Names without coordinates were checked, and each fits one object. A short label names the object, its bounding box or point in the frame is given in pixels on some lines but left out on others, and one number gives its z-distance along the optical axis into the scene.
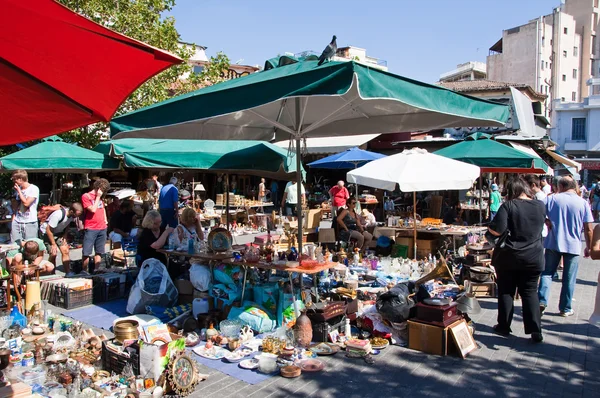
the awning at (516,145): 19.31
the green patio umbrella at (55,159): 9.16
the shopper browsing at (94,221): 7.54
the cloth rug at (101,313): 5.76
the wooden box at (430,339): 4.67
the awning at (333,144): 17.45
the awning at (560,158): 19.41
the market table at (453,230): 8.79
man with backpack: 7.77
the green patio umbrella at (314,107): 3.69
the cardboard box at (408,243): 9.26
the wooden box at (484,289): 6.95
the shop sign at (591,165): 40.03
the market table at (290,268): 5.07
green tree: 13.99
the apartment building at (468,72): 61.41
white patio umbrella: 7.57
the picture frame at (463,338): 4.64
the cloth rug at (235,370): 4.19
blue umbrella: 12.92
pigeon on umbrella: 4.22
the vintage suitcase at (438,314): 4.71
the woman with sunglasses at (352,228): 9.45
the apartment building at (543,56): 54.09
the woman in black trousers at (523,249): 4.86
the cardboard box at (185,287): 6.20
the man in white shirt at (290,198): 15.05
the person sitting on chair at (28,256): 6.20
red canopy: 1.87
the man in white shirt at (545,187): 11.25
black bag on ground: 4.98
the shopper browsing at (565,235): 5.75
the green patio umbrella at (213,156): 7.01
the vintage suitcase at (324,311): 4.96
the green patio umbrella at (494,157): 9.27
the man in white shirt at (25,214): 6.99
